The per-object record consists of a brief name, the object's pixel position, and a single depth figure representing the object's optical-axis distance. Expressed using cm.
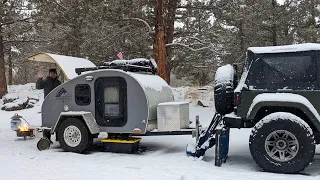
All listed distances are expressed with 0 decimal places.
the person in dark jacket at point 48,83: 1003
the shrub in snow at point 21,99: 1673
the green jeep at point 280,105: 598
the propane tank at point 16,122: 954
